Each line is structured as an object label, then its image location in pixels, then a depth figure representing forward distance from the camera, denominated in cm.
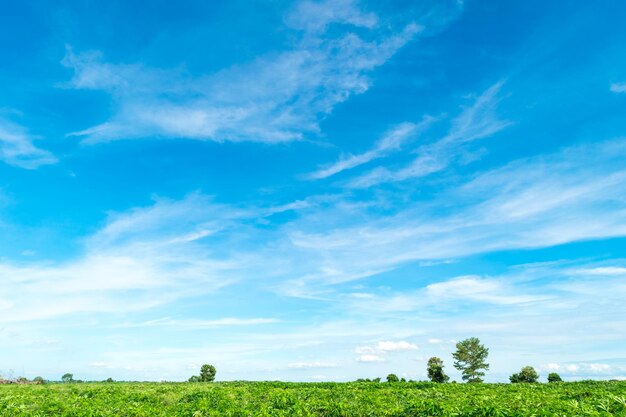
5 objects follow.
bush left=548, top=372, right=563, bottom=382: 5722
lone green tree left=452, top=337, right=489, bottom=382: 8188
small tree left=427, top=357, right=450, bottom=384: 6386
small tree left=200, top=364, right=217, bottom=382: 6331
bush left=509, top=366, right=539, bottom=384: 6206
